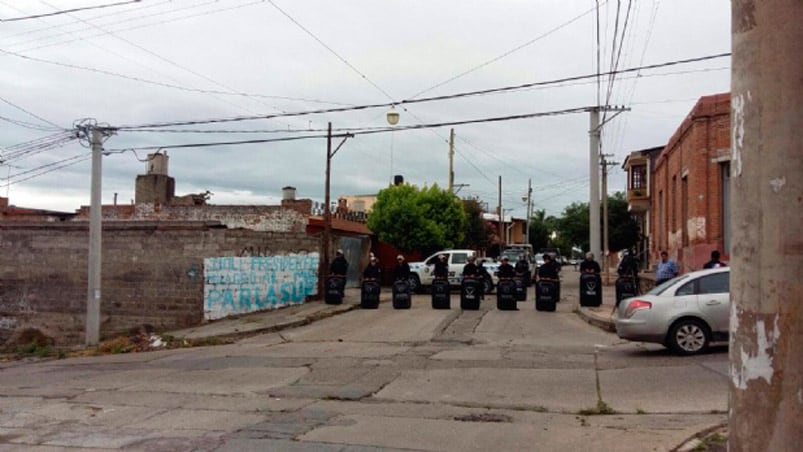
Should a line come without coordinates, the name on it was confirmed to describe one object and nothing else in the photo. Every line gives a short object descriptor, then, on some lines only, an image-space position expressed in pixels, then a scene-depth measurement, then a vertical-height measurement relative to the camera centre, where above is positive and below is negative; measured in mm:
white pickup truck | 29544 -561
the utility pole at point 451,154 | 47362 +6654
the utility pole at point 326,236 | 23562 +590
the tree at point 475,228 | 49375 +1915
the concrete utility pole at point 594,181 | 21875 +2275
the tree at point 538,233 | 91000 +2937
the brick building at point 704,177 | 19938 +2301
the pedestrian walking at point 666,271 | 18125 -322
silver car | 12016 -931
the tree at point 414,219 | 36219 +1864
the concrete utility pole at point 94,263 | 18469 -254
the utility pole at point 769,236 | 4113 +131
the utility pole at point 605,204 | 41250 +2983
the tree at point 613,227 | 54875 +2305
